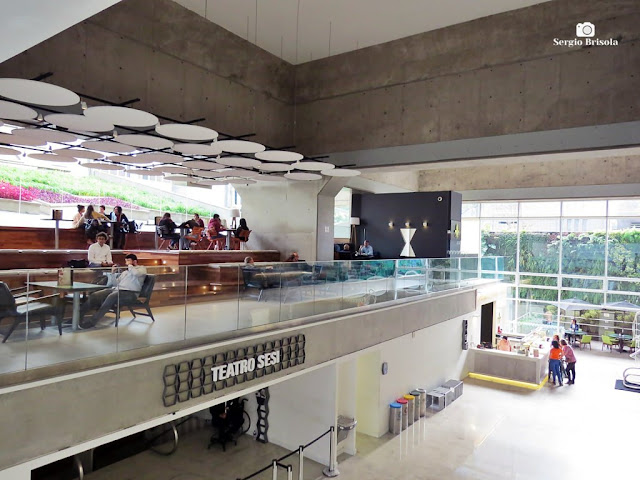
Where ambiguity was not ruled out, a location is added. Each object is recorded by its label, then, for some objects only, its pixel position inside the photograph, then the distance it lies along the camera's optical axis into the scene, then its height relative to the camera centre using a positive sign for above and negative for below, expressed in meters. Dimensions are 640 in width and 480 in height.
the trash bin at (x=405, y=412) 13.06 -5.14
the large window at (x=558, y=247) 21.20 -0.06
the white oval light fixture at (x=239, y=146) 9.09 +1.95
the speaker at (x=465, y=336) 18.24 -3.88
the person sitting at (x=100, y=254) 8.71 -0.42
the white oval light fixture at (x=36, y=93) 5.54 +1.87
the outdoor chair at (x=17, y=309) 4.65 -0.87
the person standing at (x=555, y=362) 17.16 -4.58
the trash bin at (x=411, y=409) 13.40 -5.18
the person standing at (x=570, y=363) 17.09 -4.60
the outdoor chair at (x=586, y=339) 22.22 -4.71
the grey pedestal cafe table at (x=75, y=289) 5.07 -0.69
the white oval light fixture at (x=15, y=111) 6.56 +1.88
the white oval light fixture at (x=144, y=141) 8.53 +1.88
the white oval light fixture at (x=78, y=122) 7.26 +1.87
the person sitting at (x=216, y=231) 15.23 +0.19
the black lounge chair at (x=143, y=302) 5.83 -0.93
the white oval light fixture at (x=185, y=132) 7.71 +1.89
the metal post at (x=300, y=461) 8.96 -4.59
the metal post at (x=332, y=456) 10.16 -5.07
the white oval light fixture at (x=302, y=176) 12.97 +1.90
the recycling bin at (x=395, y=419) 12.76 -5.23
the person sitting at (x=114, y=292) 5.45 -0.77
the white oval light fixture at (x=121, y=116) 6.67 +1.87
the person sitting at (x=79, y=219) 13.29 +0.42
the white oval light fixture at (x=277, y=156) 10.16 +1.96
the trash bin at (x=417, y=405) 13.78 -5.19
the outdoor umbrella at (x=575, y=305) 21.55 -2.91
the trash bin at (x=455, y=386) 15.69 -5.22
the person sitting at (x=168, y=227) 14.01 +0.26
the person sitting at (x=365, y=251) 18.95 -0.45
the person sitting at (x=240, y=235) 15.56 +0.07
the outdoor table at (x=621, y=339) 21.59 -4.55
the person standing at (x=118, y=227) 13.48 +0.21
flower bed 16.67 +1.51
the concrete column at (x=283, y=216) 15.48 +0.84
